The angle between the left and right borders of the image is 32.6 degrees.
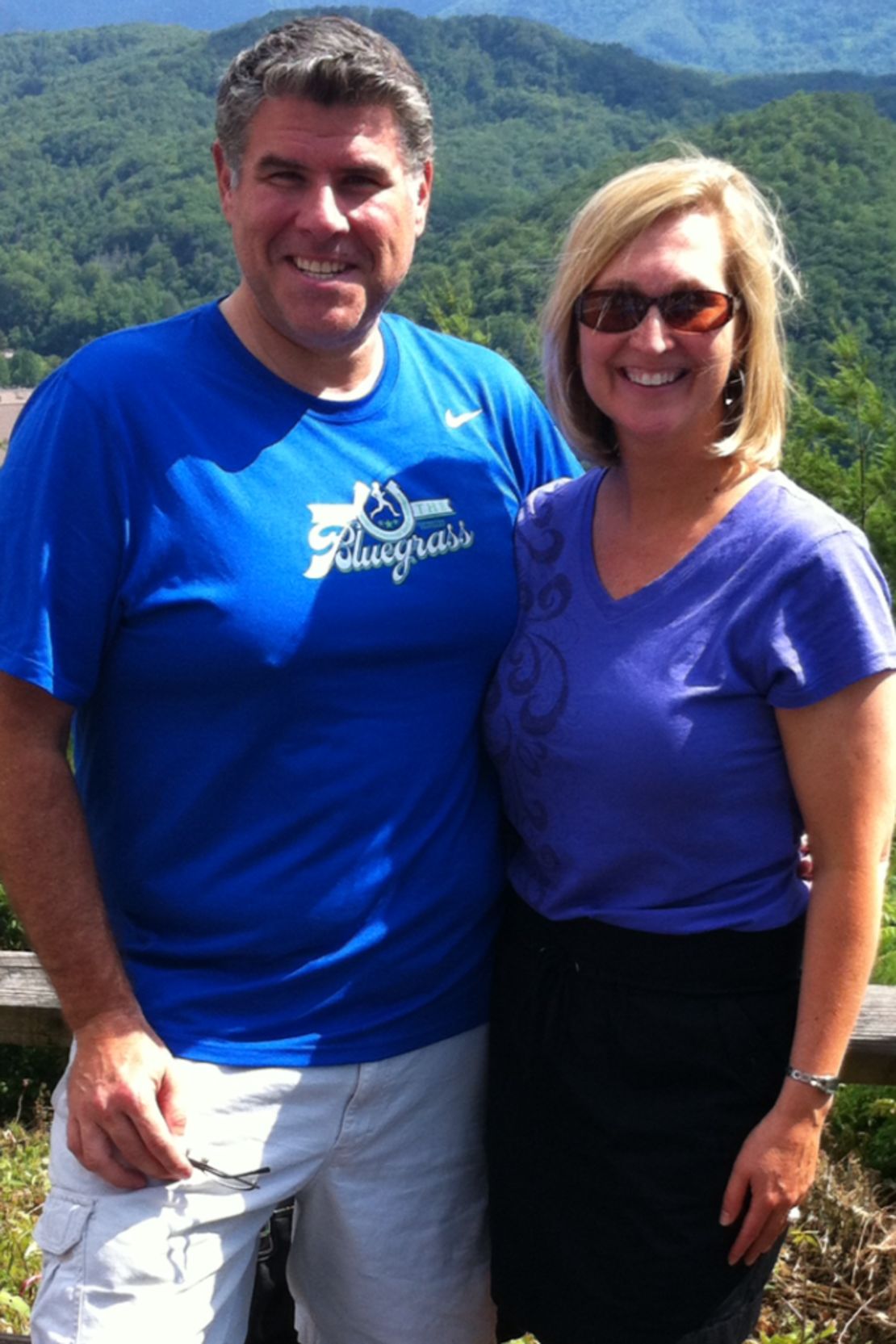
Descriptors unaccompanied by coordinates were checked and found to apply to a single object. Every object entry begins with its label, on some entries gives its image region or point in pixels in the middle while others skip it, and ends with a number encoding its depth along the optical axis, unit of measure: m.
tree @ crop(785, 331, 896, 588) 10.20
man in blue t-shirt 2.03
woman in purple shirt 1.97
